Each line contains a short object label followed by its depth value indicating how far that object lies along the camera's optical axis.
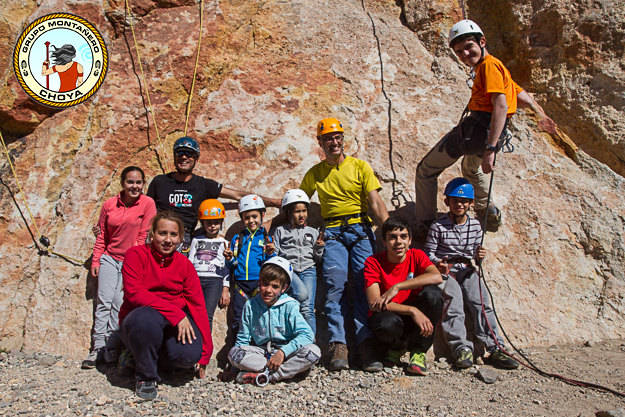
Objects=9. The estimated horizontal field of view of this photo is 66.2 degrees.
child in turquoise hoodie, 3.78
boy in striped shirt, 4.18
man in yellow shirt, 4.39
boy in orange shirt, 4.09
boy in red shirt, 3.97
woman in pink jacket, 4.43
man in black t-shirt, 4.94
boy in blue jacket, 4.41
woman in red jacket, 3.65
